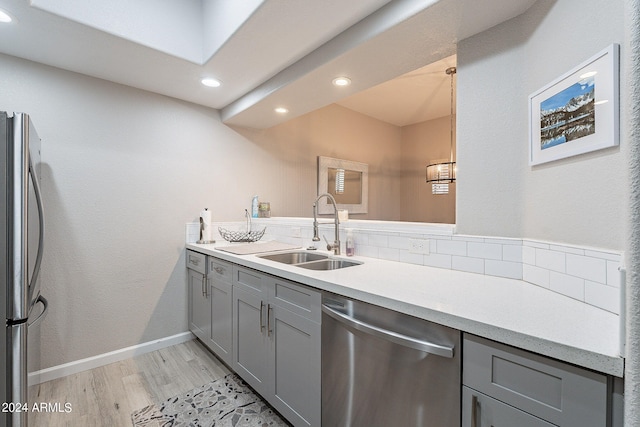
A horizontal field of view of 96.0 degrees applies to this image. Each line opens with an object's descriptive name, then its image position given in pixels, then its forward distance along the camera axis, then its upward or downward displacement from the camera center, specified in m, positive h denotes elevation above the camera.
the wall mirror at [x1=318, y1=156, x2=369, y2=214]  3.90 +0.42
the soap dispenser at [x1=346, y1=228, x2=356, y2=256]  2.08 -0.24
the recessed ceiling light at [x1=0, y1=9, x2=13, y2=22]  1.60 +1.10
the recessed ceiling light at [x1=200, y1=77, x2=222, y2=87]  2.38 +1.10
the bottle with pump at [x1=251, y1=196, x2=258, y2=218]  3.25 +0.05
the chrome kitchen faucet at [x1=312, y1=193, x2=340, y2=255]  2.14 -0.20
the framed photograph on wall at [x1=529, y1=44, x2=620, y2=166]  0.91 +0.37
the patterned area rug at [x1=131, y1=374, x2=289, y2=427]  1.72 -1.25
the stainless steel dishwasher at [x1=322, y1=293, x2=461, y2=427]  0.94 -0.59
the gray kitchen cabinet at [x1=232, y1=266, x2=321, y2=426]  1.43 -0.74
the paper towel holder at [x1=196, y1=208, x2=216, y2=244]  2.81 -0.22
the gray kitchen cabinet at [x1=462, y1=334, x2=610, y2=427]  0.68 -0.46
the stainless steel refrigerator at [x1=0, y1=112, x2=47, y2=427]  1.30 -0.24
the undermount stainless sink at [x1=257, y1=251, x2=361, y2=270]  1.99 -0.36
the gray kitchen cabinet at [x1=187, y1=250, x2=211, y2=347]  2.49 -0.78
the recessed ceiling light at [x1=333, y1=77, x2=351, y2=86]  2.12 +0.99
